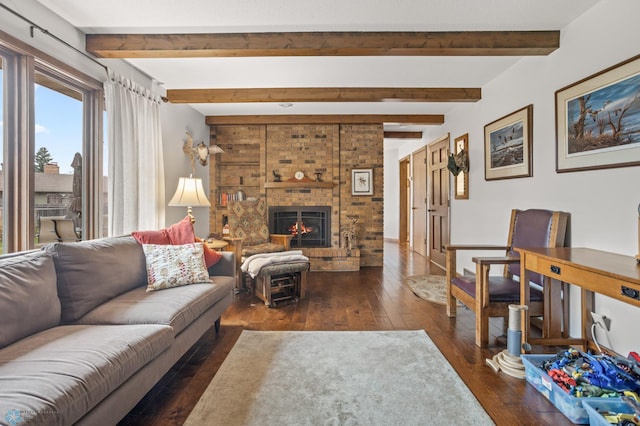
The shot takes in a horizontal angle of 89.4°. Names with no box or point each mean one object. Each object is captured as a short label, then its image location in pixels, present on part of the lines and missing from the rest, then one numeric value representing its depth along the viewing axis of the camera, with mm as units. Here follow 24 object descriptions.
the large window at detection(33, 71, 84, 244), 2355
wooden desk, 1458
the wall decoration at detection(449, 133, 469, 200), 4297
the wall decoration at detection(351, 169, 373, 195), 5375
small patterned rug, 3559
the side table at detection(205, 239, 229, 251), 3452
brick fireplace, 5359
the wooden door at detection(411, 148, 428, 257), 6380
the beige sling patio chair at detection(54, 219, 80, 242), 2567
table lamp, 3379
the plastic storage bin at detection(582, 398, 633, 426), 1465
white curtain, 2820
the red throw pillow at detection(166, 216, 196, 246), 2715
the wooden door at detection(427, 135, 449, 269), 5238
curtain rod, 1991
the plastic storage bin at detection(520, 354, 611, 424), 1558
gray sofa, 1124
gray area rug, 1595
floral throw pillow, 2297
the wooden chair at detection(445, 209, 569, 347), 2346
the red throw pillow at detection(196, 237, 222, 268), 2699
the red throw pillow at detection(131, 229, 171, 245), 2510
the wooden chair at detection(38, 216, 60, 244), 2372
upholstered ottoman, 3305
